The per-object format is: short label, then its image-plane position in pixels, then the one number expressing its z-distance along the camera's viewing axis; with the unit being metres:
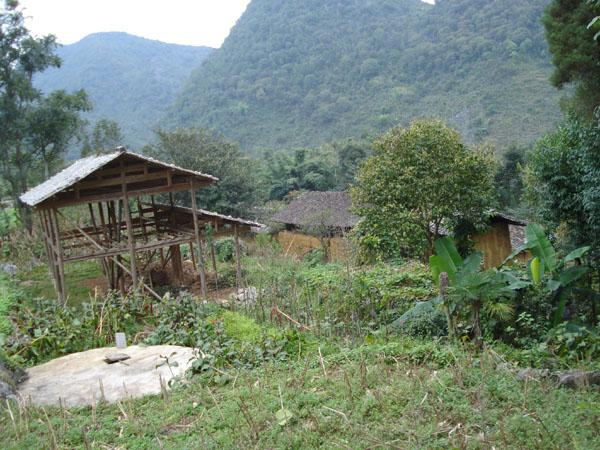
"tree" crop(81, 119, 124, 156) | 29.90
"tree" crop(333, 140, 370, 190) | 35.00
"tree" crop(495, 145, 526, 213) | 24.75
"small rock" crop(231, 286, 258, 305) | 8.84
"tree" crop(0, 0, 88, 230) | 22.36
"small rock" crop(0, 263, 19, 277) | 17.19
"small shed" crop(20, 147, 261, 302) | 11.96
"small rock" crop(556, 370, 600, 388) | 4.41
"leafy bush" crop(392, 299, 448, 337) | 7.04
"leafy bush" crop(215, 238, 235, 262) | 21.58
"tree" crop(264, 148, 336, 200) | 36.75
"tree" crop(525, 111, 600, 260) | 9.49
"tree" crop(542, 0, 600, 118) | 13.76
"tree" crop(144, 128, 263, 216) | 27.83
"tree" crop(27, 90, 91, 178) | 23.09
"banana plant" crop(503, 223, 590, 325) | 6.93
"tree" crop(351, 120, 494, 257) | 13.43
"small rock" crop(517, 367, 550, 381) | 4.54
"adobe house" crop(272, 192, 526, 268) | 17.20
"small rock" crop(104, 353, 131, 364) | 6.52
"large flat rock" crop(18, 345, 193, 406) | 5.56
